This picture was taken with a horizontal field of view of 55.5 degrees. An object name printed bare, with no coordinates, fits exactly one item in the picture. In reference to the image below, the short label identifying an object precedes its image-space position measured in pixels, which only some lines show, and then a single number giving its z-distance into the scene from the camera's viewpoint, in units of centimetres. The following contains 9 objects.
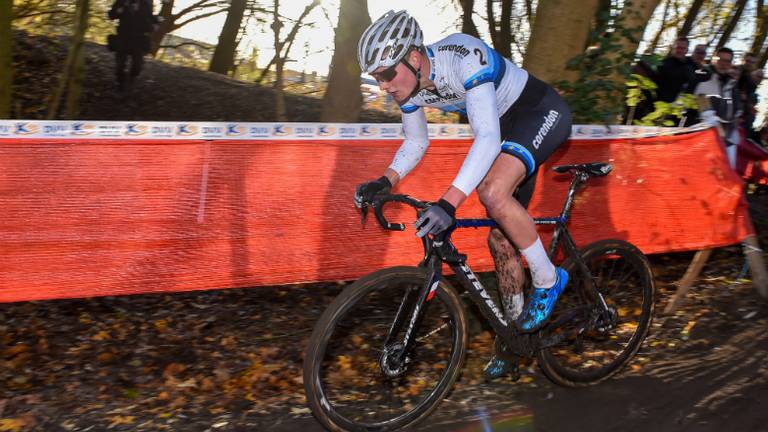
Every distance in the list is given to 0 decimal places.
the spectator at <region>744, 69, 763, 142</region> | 1144
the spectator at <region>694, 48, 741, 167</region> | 916
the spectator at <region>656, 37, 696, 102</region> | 923
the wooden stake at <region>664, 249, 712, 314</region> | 595
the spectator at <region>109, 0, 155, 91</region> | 1150
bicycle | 354
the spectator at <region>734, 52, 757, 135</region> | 1127
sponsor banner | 404
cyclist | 350
